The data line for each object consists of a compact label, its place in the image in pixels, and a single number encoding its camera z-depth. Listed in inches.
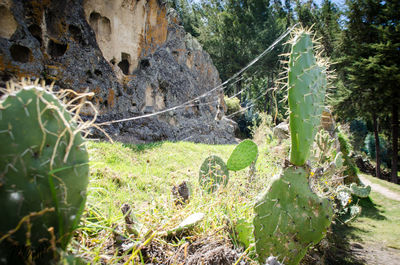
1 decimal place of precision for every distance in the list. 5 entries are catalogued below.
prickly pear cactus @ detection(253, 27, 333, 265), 40.7
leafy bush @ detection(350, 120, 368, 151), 599.5
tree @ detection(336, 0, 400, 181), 283.7
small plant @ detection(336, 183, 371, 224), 110.0
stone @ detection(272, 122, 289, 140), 204.7
